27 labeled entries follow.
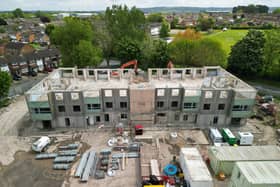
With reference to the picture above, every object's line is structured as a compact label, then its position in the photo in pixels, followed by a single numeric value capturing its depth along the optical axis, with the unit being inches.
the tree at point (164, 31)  3698.8
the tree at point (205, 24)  4526.6
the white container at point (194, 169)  721.0
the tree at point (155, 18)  5731.3
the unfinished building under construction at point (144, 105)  1100.5
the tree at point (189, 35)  2274.9
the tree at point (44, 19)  6456.7
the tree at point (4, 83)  1433.3
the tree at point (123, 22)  2231.8
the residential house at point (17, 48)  2596.0
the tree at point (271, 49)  1833.2
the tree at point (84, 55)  1819.6
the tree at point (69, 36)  1924.2
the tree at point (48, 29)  4045.8
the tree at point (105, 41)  2299.5
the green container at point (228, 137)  1010.1
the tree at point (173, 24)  5267.7
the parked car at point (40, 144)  965.8
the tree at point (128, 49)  2100.1
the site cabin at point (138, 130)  1092.5
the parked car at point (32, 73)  2229.3
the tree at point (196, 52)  1937.7
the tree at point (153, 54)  2090.3
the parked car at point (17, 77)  2089.4
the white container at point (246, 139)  1008.9
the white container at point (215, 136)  1027.9
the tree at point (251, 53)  1937.7
